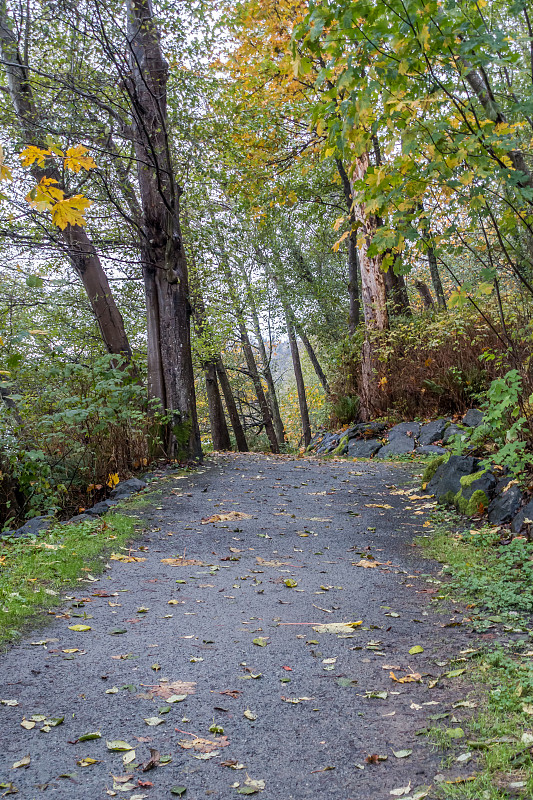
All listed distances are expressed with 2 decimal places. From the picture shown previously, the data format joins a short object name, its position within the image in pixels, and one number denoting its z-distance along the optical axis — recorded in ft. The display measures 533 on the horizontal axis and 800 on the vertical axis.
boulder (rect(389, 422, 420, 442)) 31.45
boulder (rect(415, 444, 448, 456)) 28.22
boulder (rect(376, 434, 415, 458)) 30.58
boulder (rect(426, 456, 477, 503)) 17.95
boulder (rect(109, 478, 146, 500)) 21.89
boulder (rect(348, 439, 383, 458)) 32.91
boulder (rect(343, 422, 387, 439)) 34.71
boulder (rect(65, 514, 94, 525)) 18.45
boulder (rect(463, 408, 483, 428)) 27.25
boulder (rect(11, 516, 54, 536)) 17.81
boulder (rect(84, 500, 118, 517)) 19.44
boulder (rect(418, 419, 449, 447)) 29.91
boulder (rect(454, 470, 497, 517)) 16.14
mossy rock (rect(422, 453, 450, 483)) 21.05
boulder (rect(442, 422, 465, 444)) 27.88
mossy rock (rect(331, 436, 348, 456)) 35.45
